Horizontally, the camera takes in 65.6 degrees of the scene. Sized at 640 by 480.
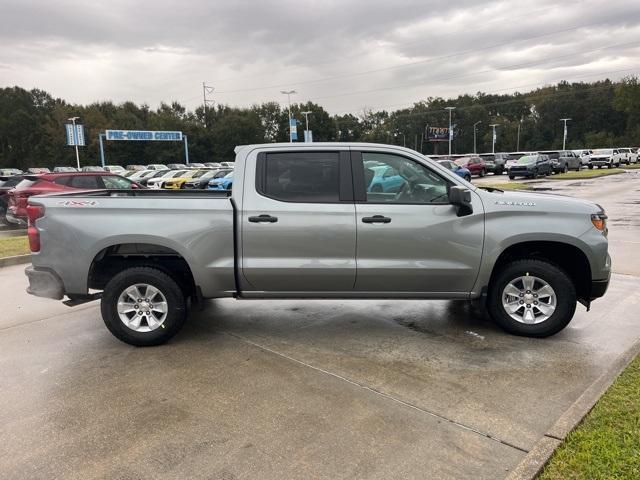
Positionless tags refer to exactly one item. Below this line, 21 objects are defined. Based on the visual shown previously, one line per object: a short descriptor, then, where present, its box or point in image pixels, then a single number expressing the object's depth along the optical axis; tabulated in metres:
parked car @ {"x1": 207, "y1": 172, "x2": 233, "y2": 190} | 24.67
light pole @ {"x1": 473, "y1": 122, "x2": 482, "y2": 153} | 112.25
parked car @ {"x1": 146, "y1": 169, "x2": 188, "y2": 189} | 29.92
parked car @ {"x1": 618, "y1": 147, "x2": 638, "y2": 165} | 50.72
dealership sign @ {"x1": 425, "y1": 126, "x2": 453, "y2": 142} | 86.69
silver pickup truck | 4.67
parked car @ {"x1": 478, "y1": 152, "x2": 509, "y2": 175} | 40.34
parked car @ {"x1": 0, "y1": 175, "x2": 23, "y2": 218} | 15.58
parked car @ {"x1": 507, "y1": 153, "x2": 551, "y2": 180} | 31.96
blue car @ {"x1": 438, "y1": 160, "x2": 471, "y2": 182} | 30.89
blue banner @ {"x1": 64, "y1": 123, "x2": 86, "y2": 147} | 44.72
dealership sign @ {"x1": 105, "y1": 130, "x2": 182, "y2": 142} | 57.88
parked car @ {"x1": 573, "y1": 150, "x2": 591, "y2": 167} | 46.25
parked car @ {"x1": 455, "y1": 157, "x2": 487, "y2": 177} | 37.88
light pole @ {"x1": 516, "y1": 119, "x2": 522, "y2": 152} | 109.80
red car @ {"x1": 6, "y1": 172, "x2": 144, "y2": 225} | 13.30
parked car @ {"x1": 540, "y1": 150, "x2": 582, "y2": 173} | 36.78
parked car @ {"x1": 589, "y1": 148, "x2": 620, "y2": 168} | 45.62
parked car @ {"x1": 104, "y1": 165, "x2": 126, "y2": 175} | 48.06
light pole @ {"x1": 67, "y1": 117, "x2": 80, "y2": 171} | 44.84
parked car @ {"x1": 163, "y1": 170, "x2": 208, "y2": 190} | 28.73
